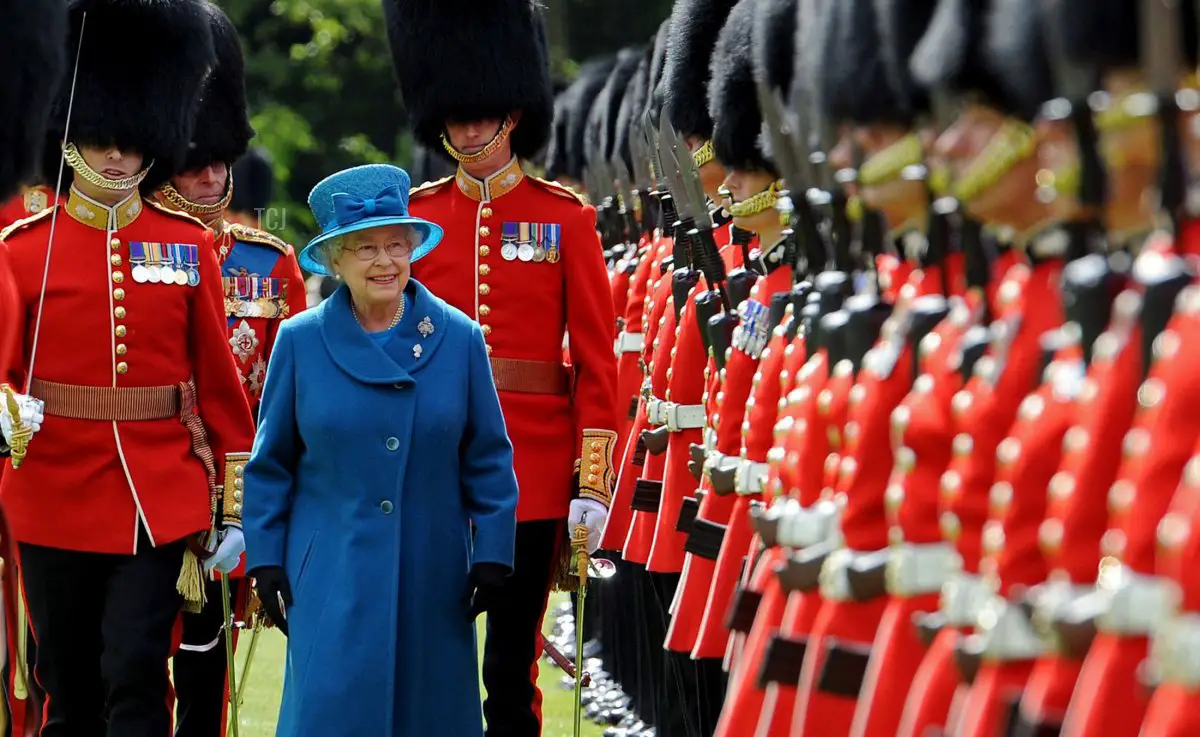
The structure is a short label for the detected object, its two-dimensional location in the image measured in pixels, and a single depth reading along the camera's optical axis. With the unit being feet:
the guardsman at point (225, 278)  48.52
